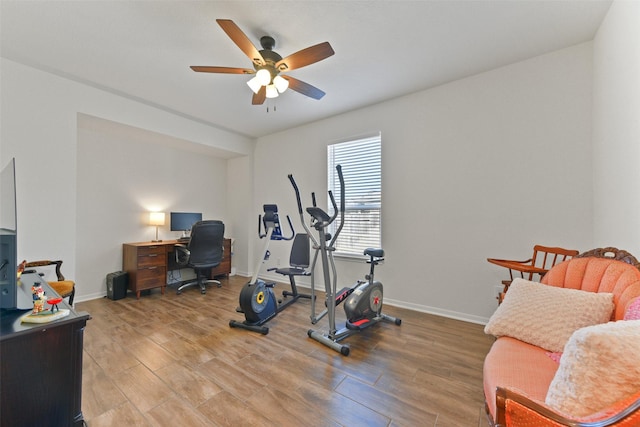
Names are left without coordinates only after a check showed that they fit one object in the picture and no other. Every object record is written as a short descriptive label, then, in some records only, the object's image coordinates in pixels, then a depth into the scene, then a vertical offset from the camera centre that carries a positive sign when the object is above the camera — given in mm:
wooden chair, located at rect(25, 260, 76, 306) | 2463 -696
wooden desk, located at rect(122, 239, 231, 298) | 3648 -745
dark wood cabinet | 1047 -702
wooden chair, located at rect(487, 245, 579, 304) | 1941 -415
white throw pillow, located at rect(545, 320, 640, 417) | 707 -468
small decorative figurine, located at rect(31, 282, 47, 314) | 1196 -430
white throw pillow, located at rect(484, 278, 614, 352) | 1328 -569
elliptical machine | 2369 -892
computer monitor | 4406 -111
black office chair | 3812 -561
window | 3564 +360
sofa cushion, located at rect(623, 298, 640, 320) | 1021 -412
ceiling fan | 1883 +1257
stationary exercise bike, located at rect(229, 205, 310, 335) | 2629 -933
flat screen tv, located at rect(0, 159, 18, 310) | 1110 -230
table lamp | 4113 -64
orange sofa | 707 -594
